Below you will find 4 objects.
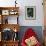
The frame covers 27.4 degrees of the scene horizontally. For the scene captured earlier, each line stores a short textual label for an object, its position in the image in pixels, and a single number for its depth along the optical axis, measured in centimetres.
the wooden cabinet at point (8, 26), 353
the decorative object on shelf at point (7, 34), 355
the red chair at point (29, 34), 347
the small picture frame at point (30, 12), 366
